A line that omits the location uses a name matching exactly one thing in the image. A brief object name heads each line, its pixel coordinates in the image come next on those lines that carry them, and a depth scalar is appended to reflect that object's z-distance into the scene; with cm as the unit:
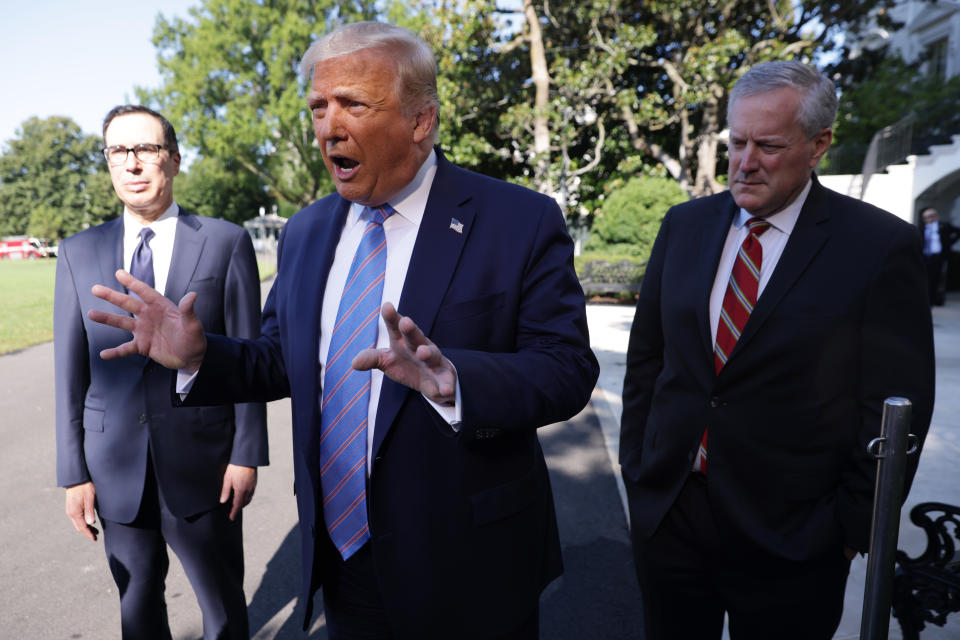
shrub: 1797
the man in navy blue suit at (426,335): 174
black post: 156
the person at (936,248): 1442
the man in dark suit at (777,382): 199
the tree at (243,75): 3253
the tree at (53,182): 7656
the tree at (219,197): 6284
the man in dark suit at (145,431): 257
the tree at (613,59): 1770
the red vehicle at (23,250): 6356
